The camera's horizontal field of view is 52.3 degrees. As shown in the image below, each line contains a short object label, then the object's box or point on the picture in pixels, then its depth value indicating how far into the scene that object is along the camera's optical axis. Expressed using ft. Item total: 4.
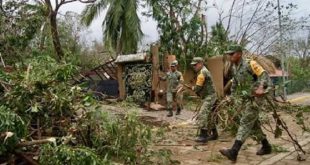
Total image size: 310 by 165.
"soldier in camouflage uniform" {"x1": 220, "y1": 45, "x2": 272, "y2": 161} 14.85
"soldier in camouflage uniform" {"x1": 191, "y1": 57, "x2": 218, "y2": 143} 19.01
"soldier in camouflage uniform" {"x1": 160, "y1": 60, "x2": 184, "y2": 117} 30.34
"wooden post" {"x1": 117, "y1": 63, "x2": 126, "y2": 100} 36.76
